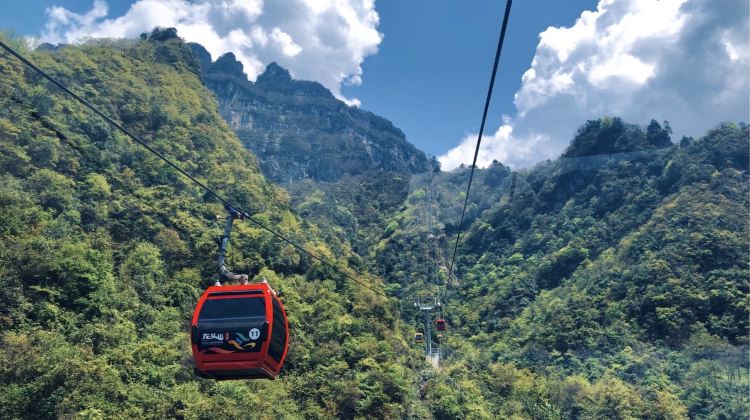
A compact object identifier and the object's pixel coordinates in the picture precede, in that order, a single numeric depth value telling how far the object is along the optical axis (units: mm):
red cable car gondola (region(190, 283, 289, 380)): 11406
